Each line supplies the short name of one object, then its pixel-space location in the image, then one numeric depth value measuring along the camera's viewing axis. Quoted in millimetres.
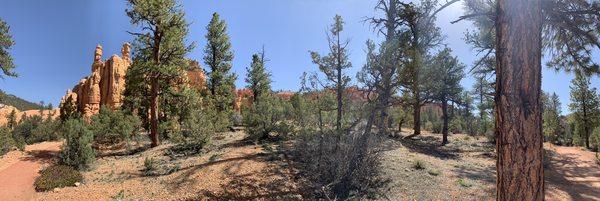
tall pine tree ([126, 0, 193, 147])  19609
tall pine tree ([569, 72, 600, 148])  31562
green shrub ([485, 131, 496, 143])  29375
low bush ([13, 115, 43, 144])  36159
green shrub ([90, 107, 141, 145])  21578
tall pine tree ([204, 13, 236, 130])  32781
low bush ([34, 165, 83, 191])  13496
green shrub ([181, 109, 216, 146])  17703
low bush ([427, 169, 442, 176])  14125
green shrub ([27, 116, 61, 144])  33406
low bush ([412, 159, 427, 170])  14906
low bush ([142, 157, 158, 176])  14020
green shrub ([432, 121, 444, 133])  38738
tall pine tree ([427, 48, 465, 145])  16219
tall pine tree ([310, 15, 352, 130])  20859
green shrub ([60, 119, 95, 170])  16078
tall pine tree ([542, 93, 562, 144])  34038
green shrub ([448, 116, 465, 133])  45188
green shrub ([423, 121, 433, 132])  47347
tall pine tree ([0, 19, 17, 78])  21062
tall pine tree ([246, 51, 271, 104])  38594
